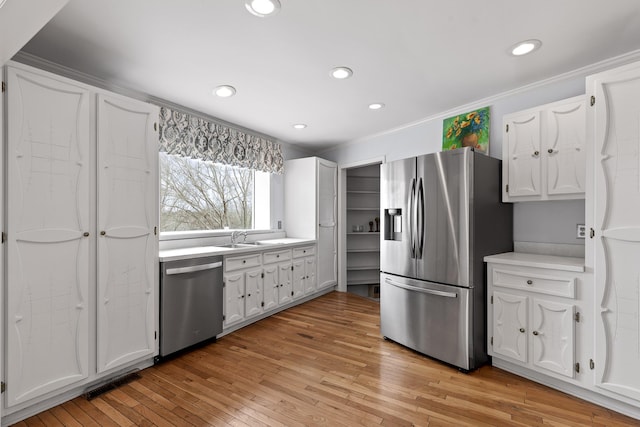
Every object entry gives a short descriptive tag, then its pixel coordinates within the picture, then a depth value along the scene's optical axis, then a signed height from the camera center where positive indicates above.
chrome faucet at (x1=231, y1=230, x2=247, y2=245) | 3.88 -0.22
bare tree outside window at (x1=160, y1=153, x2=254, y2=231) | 3.48 +0.30
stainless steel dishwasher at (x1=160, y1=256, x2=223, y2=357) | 2.69 -0.80
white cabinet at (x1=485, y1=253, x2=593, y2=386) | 2.13 -0.75
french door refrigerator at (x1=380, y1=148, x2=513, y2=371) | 2.54 -0.28
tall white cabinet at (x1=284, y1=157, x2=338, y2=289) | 4.75 +0.18
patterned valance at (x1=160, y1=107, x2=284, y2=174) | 3.23 +0.94
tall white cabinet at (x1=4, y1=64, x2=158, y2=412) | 1.86 -0.11
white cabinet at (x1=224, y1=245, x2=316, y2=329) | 3.35 -0.79
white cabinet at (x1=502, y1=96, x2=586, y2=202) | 2.38 +0.55
